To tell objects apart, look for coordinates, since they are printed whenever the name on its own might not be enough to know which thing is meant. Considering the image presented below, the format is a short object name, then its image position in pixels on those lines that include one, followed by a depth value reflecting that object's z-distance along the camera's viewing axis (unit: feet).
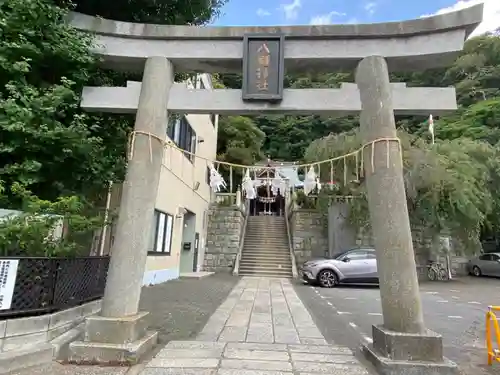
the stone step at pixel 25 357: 11.73
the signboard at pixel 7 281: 12.82
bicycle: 55.48
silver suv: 43.88
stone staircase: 55.16
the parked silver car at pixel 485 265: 63.00
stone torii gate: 13.30
